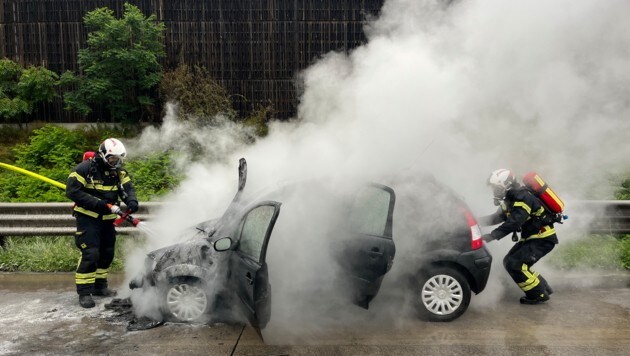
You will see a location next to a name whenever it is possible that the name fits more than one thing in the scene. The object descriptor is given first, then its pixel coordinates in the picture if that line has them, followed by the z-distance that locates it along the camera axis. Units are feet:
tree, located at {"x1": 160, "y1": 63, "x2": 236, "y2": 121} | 37.78
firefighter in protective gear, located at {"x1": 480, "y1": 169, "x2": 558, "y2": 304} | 18.85
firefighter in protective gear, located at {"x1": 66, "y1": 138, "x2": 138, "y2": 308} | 19.60
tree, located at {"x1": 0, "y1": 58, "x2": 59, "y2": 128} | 40.45
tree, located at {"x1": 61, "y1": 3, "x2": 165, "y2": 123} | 40.32
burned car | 16.71
